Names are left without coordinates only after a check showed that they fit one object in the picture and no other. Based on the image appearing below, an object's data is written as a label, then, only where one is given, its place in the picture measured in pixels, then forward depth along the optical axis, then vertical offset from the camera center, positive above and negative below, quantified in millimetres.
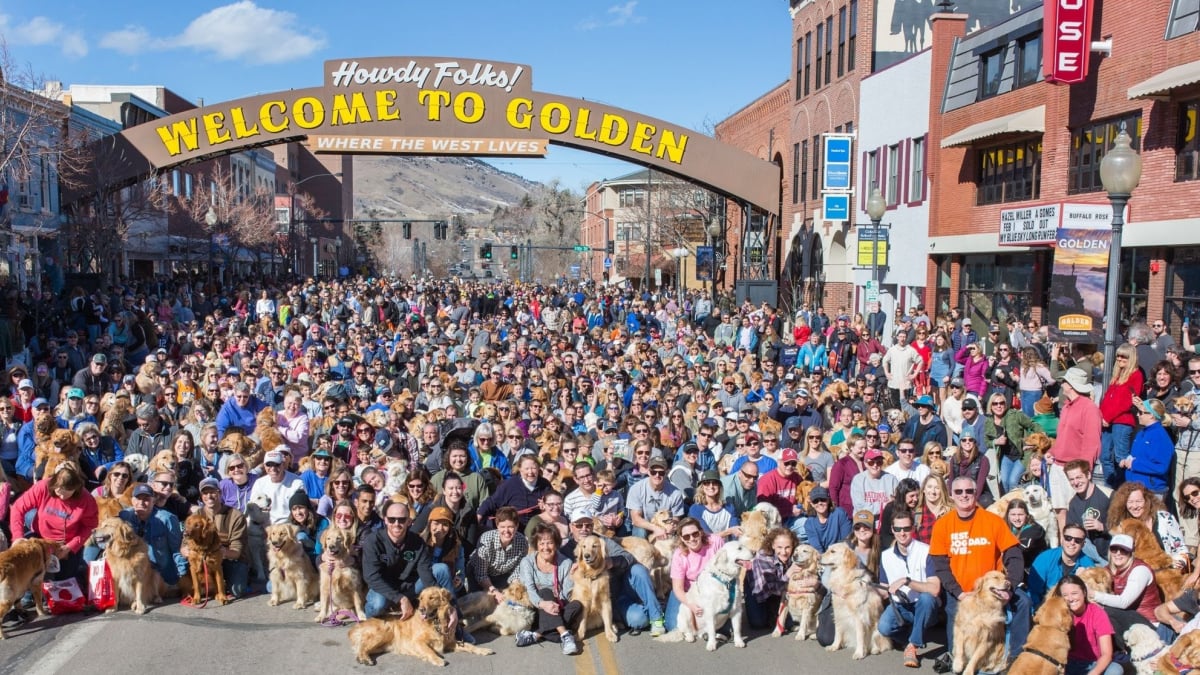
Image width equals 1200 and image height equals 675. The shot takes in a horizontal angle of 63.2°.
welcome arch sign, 22422 +3712
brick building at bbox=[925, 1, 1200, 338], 16125 +2694
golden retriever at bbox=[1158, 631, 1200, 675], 6023 -2311
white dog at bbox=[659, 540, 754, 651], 7367 -2346
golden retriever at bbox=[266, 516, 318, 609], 8102 -2443
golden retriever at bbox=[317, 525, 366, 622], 7699 -2373
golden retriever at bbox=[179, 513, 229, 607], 7984 -2351
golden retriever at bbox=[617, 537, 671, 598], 8102 -2314
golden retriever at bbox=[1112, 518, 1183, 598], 6863 -1947
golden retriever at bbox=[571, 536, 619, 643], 7504 -2391
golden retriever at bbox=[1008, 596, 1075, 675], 6254 -2319
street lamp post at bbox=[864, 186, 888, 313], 18375 +1392
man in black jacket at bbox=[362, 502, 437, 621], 7594 -2201
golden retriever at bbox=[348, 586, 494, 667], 7105 -2597
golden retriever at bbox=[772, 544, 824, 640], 7496 -2425
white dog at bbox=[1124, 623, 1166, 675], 6449 -2400
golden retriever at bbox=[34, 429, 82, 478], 8844 -1589
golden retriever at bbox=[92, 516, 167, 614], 7770 -2285
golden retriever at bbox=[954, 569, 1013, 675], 6660 -2351
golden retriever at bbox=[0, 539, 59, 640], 7301 -2221
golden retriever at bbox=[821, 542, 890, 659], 7180 -2374
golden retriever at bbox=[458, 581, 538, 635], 7652 -2603
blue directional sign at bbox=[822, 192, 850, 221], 28516 +2234
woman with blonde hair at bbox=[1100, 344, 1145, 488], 9797 -1285
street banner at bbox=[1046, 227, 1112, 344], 11242 -1
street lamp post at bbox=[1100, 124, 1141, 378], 9727 +947
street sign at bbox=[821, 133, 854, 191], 28156 +3562
